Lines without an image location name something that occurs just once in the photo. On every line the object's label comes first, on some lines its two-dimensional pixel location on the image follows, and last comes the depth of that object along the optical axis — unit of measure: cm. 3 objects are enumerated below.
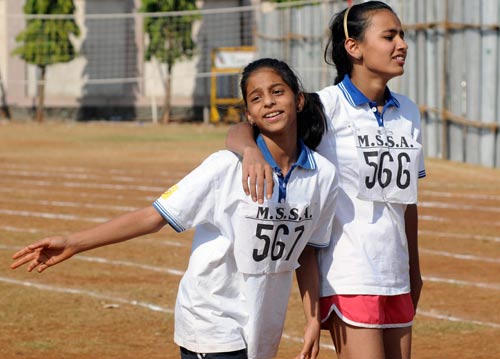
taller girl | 481
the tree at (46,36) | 3553
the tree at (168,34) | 3612
